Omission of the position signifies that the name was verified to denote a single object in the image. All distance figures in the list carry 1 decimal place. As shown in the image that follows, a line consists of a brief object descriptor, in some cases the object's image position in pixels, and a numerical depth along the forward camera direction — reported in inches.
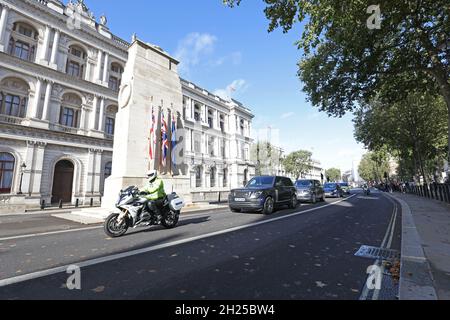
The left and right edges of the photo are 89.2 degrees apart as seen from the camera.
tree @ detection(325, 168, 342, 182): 5200.3
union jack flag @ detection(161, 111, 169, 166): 534.7
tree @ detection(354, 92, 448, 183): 976.9
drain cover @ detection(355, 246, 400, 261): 172.7
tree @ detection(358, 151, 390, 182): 2997.3
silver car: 628.2
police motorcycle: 239.0
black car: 398.9
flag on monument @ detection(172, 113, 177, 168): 565.0
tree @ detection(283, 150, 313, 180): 2869.1
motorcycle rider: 263.1
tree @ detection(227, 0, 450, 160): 326.0
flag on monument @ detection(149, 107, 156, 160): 505.7
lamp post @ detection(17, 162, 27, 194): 789.2
